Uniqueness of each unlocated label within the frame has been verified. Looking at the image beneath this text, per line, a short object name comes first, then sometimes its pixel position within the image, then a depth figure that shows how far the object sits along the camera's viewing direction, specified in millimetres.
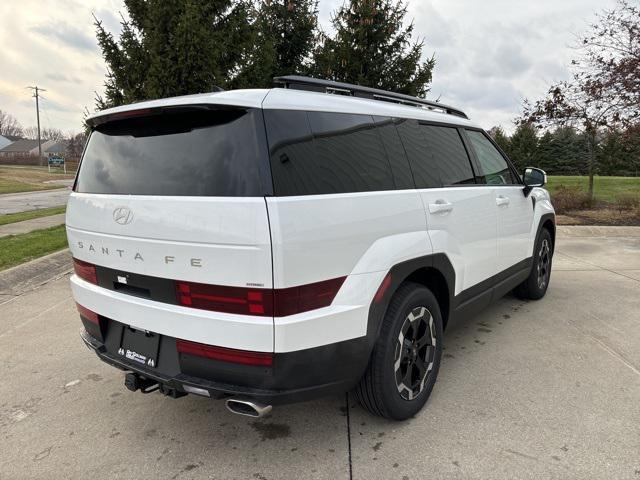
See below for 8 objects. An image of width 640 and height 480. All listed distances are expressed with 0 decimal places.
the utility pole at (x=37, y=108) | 65738
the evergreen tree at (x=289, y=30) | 10933
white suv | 2021
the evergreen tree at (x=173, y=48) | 7551
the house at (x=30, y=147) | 99938
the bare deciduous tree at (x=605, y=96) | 10531
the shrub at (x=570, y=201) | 12477
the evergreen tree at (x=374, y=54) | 10336
